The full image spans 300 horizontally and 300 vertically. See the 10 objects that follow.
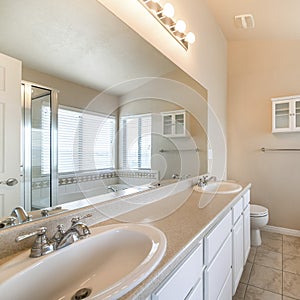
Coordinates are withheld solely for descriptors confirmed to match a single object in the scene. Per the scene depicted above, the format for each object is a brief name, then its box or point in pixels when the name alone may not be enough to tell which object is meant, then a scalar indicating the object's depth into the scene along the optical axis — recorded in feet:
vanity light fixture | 5.07
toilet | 8.37
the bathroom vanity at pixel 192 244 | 2.44
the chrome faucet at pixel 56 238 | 2.41
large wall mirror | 2.83
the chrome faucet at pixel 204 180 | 6.95
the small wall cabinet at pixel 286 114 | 9.20
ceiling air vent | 8.21
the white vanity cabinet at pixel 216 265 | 2.71
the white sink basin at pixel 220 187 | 6.40
